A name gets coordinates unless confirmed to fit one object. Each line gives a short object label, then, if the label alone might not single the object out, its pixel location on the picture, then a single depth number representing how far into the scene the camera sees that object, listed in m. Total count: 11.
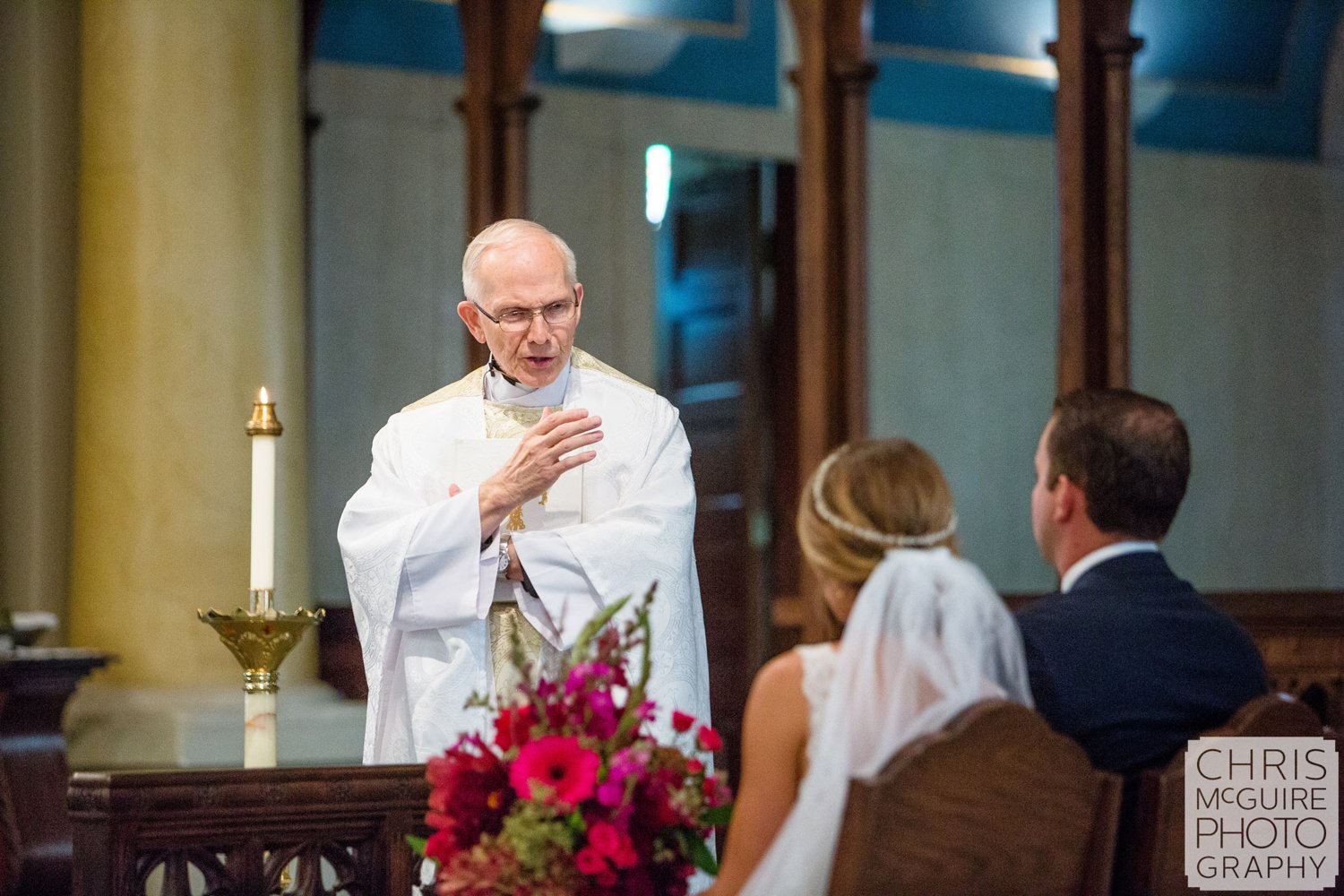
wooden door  16.97
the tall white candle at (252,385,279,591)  5.30
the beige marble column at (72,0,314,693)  10.91
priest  5.88
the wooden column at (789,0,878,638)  11.31
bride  3.71
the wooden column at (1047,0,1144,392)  9.94
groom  4.13
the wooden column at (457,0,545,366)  12.71
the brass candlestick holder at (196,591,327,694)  5.27
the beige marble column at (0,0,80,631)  11.94
